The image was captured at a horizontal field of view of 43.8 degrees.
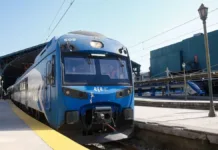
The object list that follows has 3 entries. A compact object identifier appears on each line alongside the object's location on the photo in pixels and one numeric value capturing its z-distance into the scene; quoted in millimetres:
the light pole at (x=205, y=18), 10538
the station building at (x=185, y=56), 39062
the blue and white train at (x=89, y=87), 7441
